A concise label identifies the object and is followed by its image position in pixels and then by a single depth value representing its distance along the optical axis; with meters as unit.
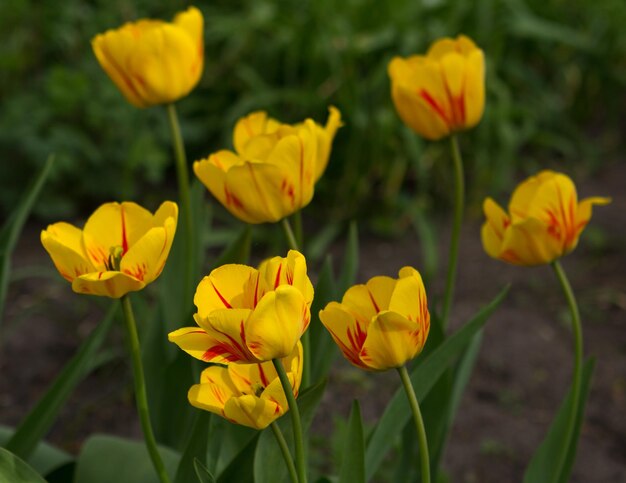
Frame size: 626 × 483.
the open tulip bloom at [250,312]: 1.40
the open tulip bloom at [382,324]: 1.42
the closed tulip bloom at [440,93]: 1.60
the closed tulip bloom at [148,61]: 1.64
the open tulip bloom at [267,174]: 1.52
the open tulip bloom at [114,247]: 1.45
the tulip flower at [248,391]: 1.43
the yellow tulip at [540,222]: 1.53
